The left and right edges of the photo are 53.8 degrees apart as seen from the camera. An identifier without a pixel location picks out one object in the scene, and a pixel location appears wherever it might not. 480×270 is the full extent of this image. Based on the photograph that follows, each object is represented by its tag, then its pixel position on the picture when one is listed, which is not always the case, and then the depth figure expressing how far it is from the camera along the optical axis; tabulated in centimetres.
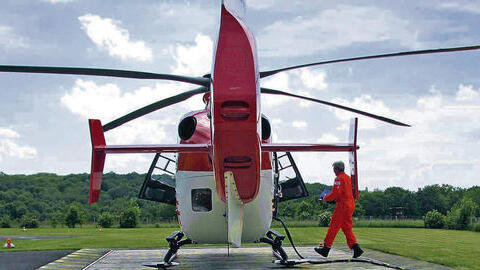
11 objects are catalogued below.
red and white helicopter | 548
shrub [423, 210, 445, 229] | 4044
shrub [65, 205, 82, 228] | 5003
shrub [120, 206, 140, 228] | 4738
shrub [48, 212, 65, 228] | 6310
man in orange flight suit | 873
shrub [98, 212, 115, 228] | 4824
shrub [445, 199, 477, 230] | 3879
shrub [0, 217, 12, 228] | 5374
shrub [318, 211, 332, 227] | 4088
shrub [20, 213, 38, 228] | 5019
